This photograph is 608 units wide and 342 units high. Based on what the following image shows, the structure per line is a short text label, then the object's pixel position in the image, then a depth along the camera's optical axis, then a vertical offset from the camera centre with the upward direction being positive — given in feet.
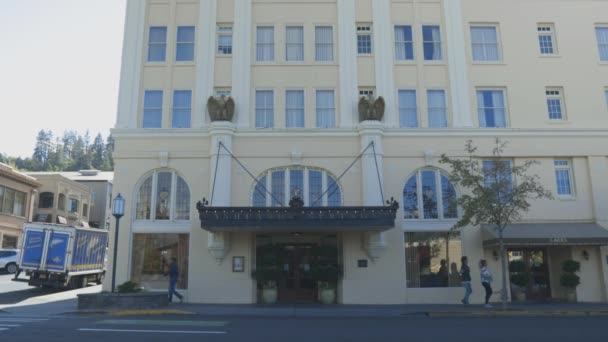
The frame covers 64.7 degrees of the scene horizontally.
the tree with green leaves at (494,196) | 59.62 +9.23
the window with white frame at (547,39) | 77.15 +36.63
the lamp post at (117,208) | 59.88 +7.84
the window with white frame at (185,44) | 76.07 +35.46
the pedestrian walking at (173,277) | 63.62 -0.74
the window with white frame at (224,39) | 76.07 +36.32
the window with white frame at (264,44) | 76.02 +35.50
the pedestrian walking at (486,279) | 61.85 -1.03
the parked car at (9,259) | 114.32 +3.10
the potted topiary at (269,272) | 65.31 -0.06
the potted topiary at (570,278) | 66.54 -1.00
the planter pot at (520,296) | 69.10 -3.56
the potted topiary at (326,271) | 65.62 +0.05
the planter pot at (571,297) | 67.87 -3.66
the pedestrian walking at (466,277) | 62.75 -0.78
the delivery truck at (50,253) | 75.66 +2.97
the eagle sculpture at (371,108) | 70.79 +23.54
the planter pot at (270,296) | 66.39 -3.32
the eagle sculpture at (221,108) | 70.59 +23.53
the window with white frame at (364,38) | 76.43 +36.43
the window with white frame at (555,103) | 75.25 +25.84
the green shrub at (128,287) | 56.95 -1.77
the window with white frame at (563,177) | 72.90 +13.99
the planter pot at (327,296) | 66.59 -3.35
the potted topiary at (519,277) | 67.46 -0.86
